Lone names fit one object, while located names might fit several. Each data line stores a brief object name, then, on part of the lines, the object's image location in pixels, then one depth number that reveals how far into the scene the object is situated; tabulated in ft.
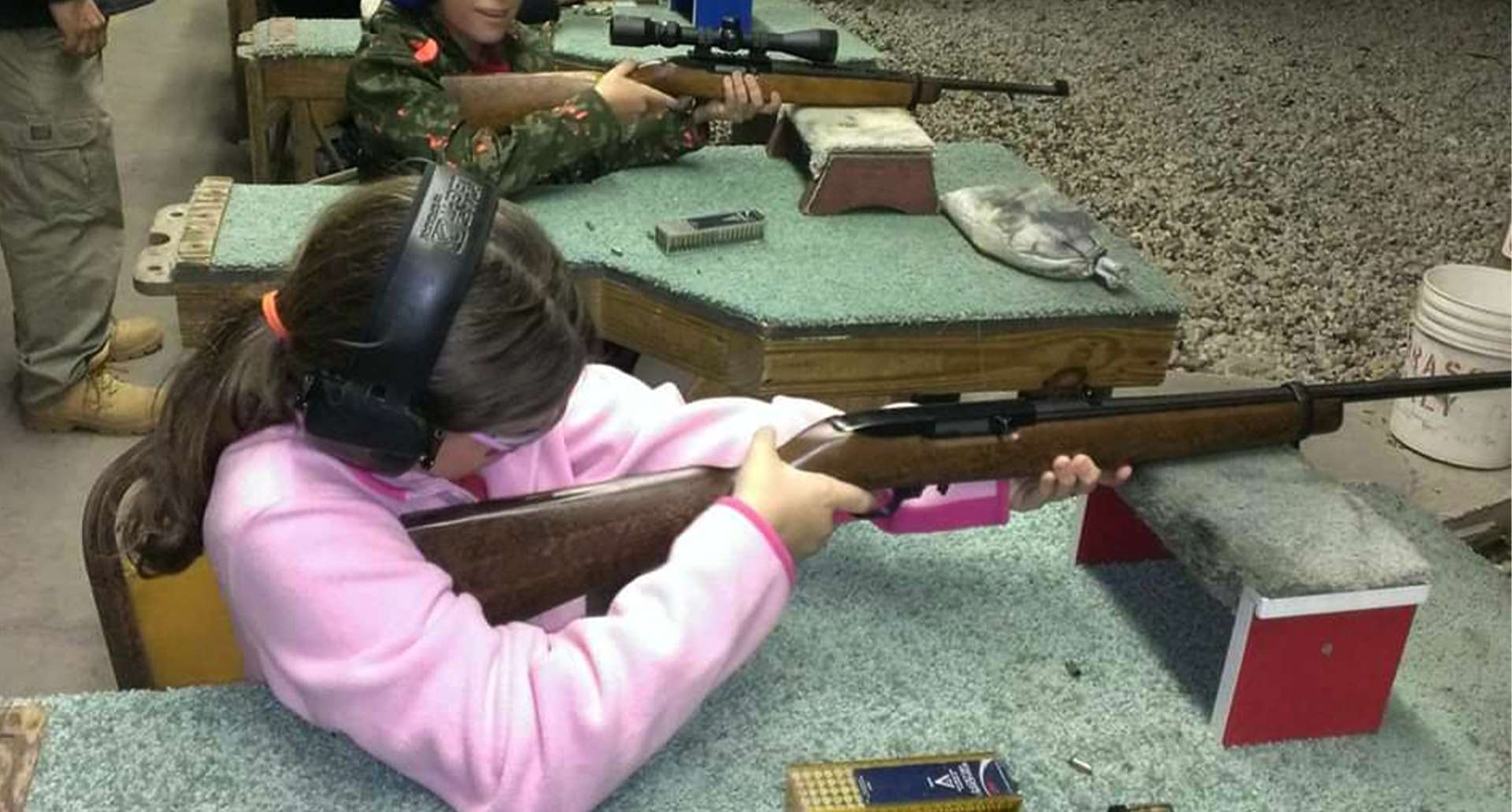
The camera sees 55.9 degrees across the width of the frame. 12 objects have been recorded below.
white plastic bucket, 11.71
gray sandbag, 8.43
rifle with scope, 9.80
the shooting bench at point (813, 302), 7.88
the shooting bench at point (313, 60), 11.97
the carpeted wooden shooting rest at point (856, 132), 9.23
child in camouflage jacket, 9.00
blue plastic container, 12.28
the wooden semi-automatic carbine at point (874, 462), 4.52
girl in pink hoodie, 4.07
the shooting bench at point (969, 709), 4.65
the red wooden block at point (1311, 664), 4.98
